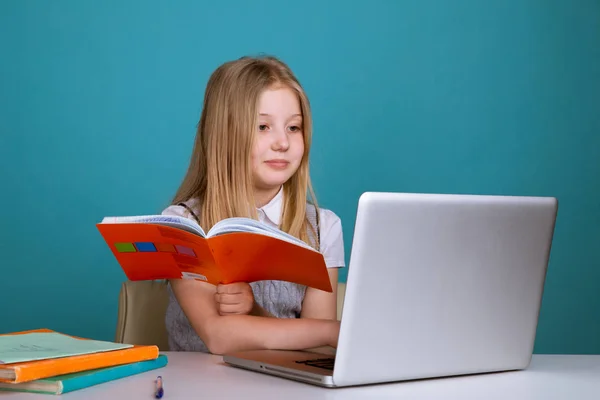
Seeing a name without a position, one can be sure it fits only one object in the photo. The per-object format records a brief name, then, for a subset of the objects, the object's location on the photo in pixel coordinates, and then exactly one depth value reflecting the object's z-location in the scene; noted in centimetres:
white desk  236
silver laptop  235
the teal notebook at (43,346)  239
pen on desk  234
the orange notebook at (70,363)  232
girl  316
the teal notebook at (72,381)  235
